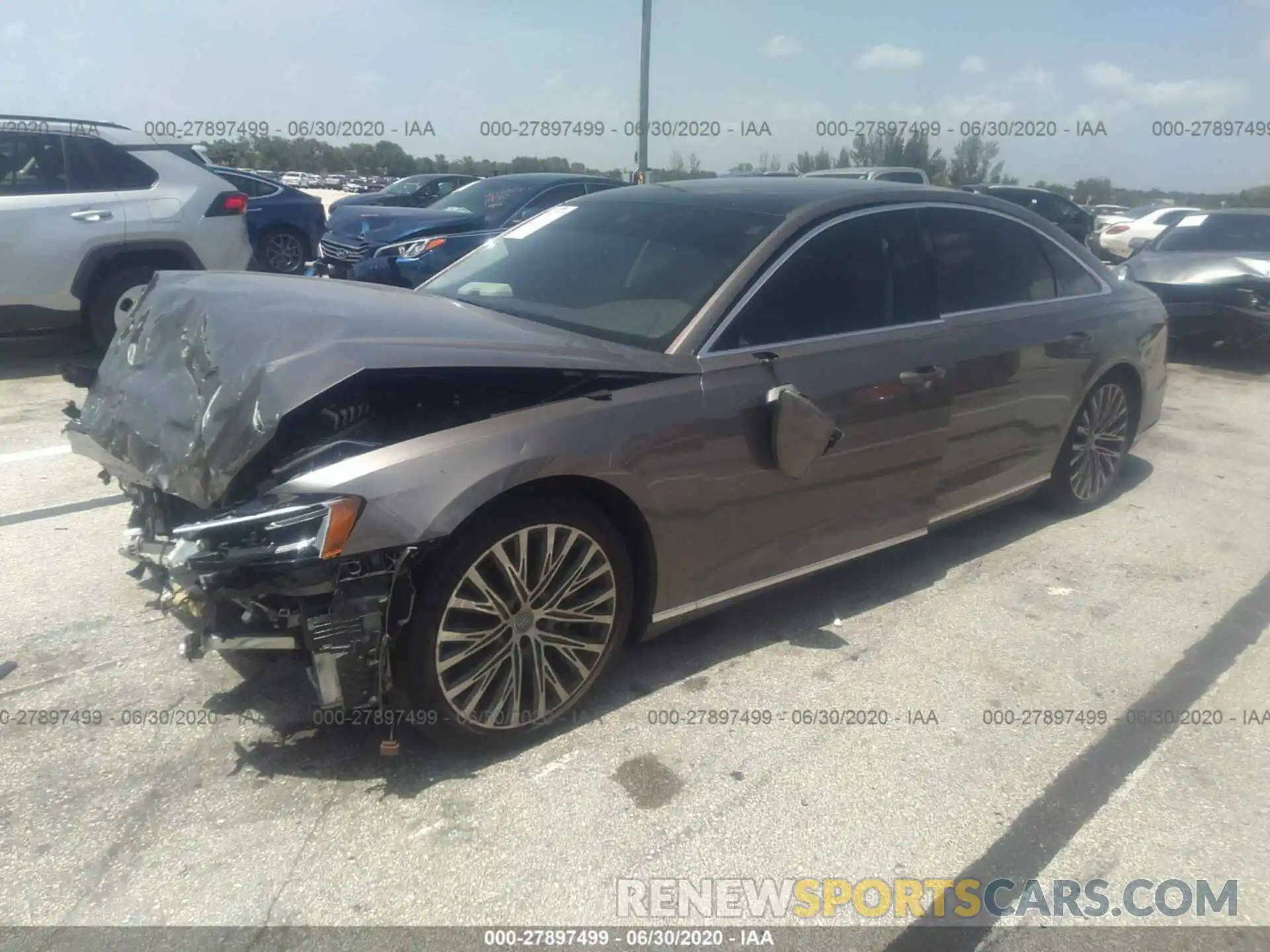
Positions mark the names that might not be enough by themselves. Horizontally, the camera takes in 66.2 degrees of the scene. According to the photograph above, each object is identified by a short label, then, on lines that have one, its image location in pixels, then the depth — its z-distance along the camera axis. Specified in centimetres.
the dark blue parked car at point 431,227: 892
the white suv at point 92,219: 707
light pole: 1546
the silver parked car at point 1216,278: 938
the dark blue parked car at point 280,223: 1155
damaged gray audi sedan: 257
